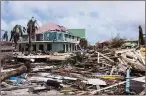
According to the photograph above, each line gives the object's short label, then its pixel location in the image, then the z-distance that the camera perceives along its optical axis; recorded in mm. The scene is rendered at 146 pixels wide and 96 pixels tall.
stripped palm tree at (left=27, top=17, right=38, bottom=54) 32312
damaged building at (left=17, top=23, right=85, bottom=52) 39438
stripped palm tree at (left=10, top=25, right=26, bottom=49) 34031
